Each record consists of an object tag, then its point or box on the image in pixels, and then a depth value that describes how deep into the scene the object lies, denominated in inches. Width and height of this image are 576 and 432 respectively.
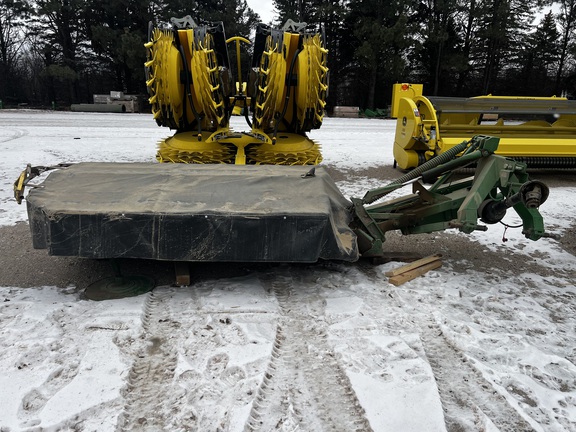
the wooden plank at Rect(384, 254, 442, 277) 132.3
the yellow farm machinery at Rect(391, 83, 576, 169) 256.7
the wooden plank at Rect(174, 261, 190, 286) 122.6
